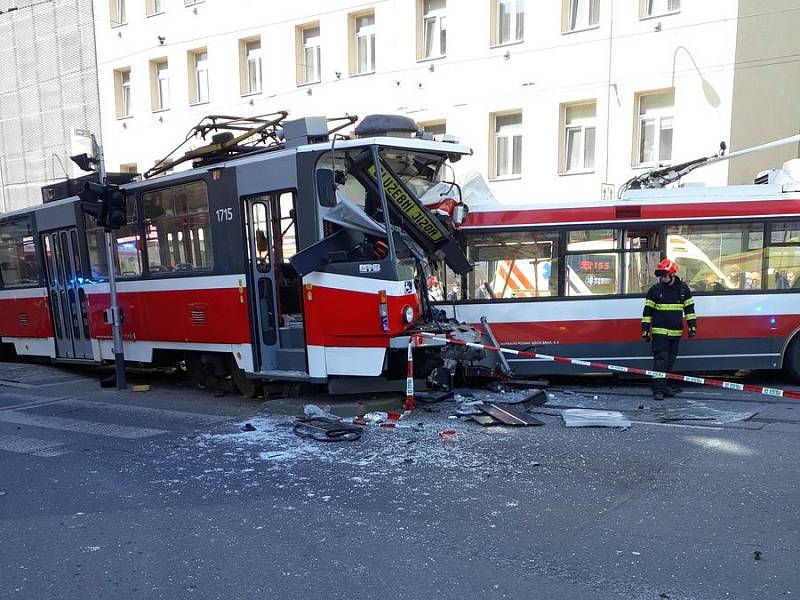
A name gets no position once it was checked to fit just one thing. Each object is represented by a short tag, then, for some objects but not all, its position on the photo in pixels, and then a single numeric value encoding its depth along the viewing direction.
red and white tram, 7.06
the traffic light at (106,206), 9.01
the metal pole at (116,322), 9.43
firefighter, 8.01
